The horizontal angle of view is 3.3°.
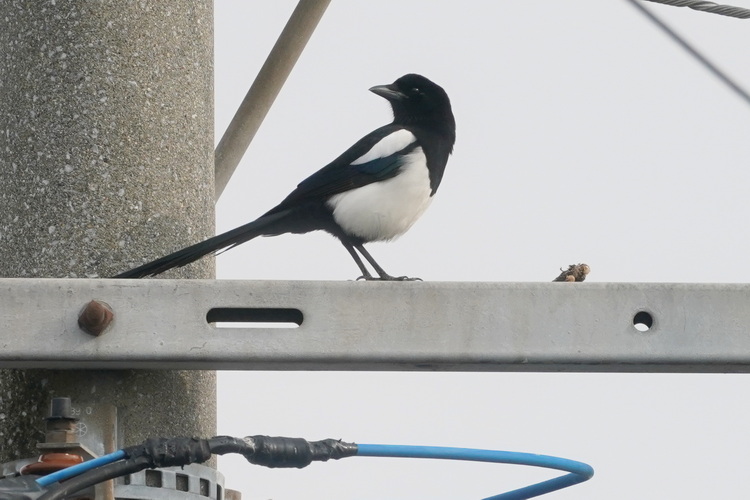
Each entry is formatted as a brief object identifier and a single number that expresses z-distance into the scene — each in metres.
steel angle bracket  11.71
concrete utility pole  11.97
